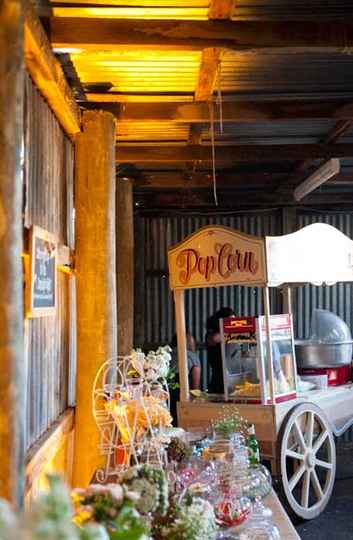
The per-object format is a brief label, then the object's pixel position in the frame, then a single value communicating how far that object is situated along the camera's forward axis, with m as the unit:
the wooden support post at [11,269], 3.25
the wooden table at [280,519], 3.49
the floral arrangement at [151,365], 4.46
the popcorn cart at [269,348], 6.49
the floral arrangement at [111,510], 1.80
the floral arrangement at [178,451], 4.09
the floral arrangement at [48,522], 1.35
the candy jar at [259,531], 3.29
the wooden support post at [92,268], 5.75
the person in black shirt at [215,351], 8.44
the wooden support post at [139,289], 11.52
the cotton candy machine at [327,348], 8.59
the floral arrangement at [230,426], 4.79
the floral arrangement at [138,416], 4.00
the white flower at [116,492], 1.99
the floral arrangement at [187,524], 2.60
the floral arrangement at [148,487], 2.33
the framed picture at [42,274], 4.26
